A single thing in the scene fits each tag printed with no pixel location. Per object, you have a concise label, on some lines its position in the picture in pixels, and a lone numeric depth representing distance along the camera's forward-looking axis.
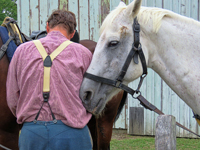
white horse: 2.88
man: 2.65
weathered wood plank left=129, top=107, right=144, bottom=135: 6.88
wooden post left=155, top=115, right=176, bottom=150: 2.61
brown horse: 3.27
